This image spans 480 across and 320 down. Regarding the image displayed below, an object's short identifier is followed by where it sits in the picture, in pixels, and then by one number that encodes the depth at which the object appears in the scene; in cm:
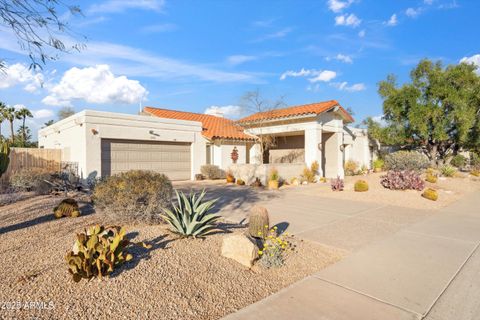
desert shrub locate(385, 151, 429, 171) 1762
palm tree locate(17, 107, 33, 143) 2930
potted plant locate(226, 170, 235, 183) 1741
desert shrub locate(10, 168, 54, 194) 1126
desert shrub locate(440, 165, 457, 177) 1770
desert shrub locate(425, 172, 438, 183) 1422
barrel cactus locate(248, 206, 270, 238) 562
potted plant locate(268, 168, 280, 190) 1503
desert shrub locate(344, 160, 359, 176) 2215
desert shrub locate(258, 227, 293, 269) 443
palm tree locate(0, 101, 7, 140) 2718
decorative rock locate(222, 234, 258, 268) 439
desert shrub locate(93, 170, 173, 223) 597
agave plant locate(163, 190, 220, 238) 532
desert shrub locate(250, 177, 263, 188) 1565
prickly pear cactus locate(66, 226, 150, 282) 356
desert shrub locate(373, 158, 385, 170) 2502
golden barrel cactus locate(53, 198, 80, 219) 676
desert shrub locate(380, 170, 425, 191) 1185
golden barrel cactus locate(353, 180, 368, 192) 1231
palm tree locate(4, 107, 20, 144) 2763
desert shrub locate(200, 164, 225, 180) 1872
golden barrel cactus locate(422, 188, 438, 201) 1049
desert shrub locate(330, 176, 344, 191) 1319
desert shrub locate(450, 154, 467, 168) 2810
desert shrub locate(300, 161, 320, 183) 1742
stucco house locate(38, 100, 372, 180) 1496
